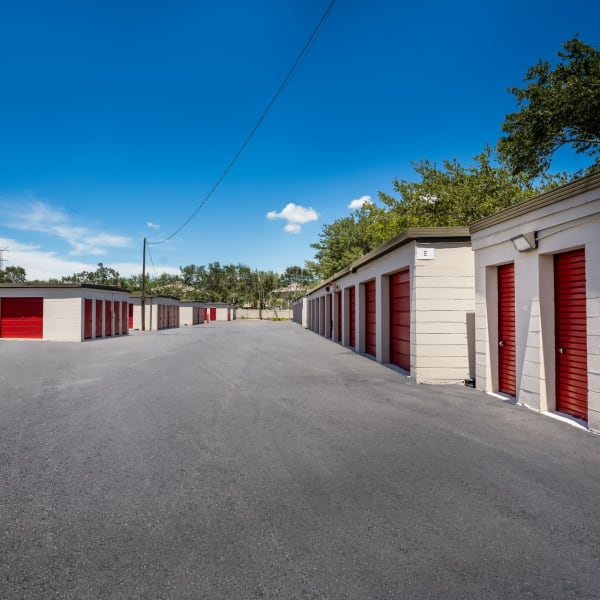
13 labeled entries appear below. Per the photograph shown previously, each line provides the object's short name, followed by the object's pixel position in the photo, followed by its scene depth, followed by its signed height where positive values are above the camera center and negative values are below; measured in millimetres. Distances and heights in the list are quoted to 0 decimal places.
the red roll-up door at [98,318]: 24641 -331
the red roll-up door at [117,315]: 27344 -165
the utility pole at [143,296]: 32875 +1378
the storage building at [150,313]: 37250 -40
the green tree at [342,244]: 48969 +8661
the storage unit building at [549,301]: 5195 +162
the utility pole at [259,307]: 79875 +1125
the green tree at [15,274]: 81400 +8132
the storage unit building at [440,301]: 8812 +243
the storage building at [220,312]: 67938 +78
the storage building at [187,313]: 48625 -61
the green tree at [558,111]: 13555 +7095
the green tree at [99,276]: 84062 +7811
